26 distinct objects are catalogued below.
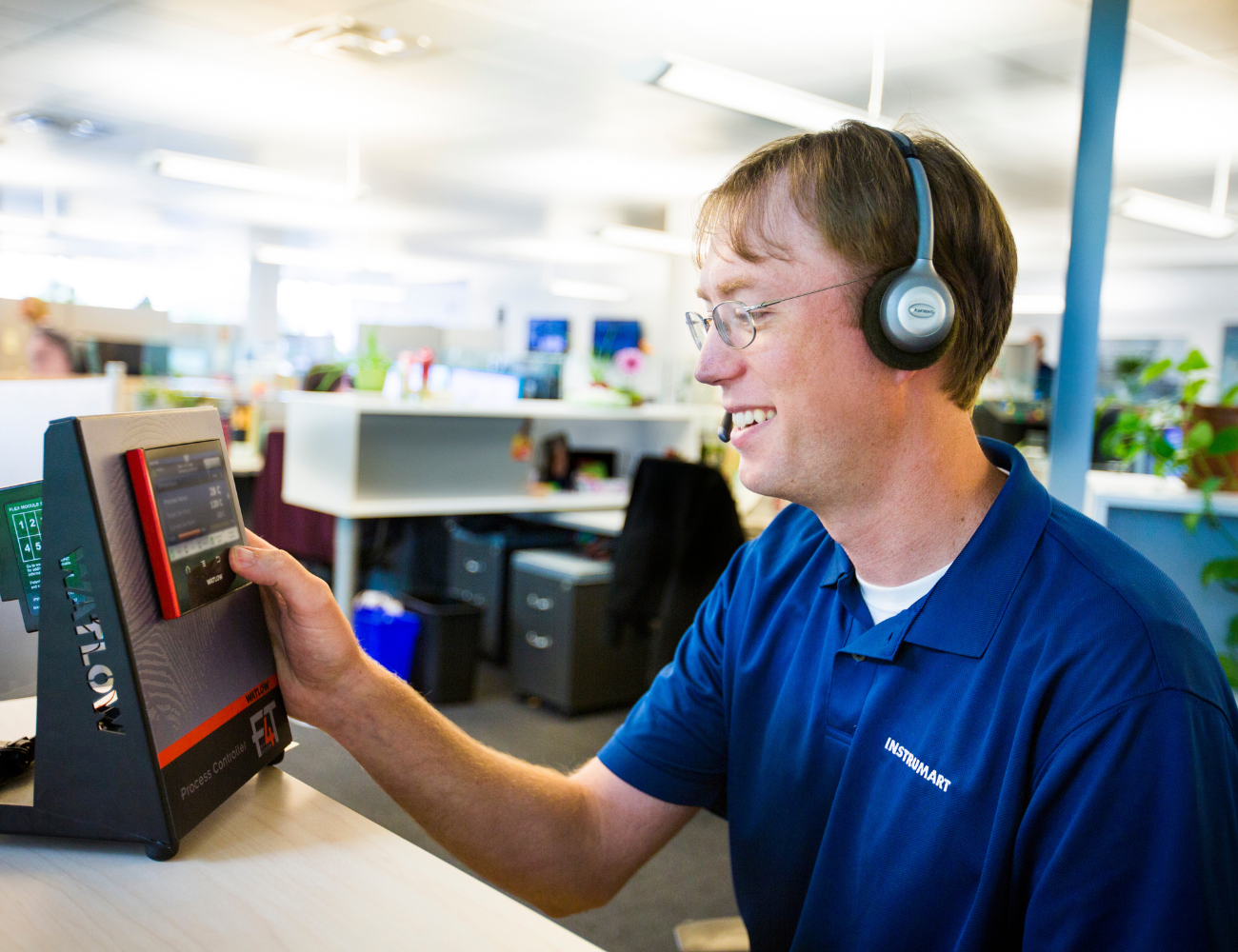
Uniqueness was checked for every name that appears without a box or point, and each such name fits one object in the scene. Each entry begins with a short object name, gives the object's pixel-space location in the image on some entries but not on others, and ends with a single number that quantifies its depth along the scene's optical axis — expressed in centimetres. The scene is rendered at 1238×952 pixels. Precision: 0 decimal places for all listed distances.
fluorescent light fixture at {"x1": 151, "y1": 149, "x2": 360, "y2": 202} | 502
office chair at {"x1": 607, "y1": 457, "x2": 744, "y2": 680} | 303
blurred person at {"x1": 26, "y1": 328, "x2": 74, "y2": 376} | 471
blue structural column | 208
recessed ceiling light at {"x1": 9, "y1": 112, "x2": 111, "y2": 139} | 623
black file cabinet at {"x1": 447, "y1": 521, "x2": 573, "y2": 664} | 400
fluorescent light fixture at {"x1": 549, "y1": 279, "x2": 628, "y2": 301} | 1031
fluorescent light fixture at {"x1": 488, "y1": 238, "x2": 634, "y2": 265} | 1040
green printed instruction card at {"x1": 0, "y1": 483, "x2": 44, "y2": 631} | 68
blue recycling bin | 349
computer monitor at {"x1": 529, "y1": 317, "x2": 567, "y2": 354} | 1239
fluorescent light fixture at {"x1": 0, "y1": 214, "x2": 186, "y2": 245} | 879
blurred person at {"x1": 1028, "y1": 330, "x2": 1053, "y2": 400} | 798
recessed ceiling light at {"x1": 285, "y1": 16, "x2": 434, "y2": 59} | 423
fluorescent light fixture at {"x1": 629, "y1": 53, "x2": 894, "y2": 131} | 312
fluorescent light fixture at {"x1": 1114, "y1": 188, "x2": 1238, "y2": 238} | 465
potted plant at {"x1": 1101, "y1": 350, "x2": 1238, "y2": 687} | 218
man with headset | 66
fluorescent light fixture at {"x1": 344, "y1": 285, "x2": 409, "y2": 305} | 1399
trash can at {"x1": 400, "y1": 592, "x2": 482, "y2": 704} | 352
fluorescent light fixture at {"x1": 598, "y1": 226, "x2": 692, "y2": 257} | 627
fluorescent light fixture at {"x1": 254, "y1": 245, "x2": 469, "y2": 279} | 969
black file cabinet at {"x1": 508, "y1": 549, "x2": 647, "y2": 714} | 346
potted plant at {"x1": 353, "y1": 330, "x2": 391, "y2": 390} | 372
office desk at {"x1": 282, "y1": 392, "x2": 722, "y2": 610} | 356
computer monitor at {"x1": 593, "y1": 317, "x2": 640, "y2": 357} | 1113
